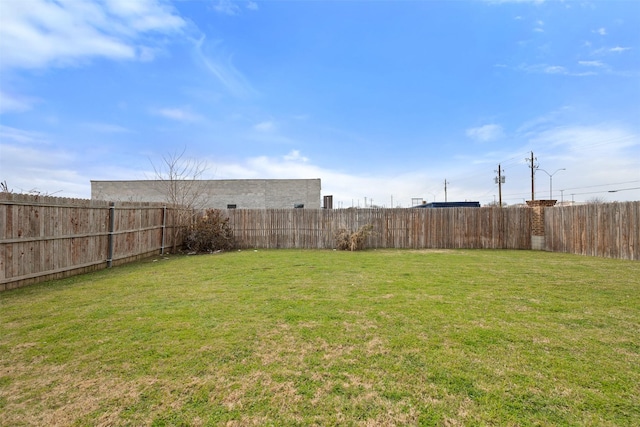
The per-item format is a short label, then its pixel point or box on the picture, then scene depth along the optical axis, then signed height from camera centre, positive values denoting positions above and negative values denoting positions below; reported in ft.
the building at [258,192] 66.64 +5.60
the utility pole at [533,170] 88.07 +13.83
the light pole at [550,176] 78.69 +11.61
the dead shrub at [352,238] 38.22 -3.01
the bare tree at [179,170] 37.47 +7.41
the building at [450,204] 84.02 +3.35
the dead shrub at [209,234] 36.47 -2.23
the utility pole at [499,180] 92.87 +11.46
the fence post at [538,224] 38.63 -1.23
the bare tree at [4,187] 19.36 +2.08
